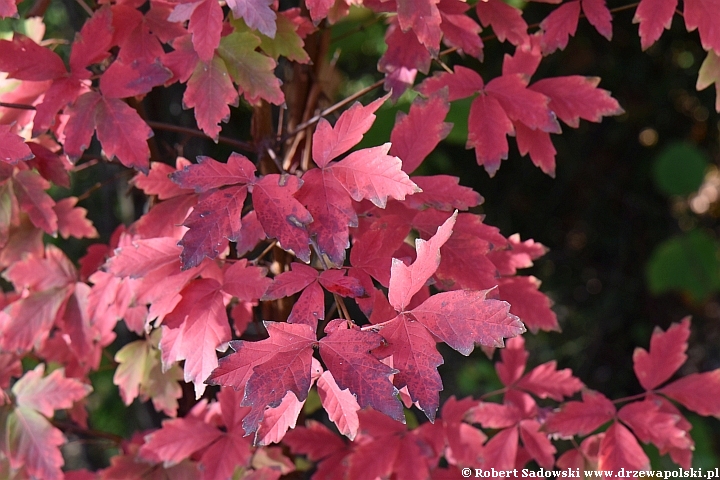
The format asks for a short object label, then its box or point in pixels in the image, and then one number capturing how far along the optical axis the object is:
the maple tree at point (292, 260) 0.54
